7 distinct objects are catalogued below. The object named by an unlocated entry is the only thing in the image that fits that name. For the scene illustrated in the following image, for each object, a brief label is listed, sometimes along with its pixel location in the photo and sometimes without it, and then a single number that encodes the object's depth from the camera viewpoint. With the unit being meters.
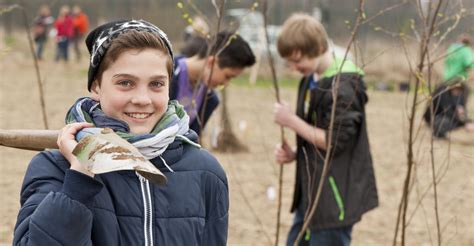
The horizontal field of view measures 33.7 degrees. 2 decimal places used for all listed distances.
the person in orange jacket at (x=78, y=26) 25.50
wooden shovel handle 2.04
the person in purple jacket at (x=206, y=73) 4.25
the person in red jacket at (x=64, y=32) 23.69
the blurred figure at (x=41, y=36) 22.89
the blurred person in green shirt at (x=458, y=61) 12.06
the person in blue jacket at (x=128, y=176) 1.80
